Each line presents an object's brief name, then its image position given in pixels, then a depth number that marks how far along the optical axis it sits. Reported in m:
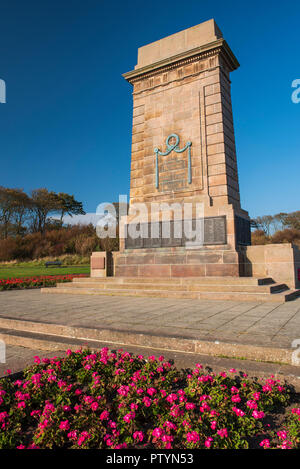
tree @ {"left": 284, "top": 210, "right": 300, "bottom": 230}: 53.50
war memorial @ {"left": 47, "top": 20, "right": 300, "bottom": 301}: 9.82
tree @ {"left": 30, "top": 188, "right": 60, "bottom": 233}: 52.16
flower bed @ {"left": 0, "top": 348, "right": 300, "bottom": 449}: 2.17
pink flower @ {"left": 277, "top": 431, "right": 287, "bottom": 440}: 2.06
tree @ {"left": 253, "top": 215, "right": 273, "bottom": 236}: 57.44
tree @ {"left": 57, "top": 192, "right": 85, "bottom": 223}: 55.99
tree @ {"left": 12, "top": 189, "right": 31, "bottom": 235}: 47.95
